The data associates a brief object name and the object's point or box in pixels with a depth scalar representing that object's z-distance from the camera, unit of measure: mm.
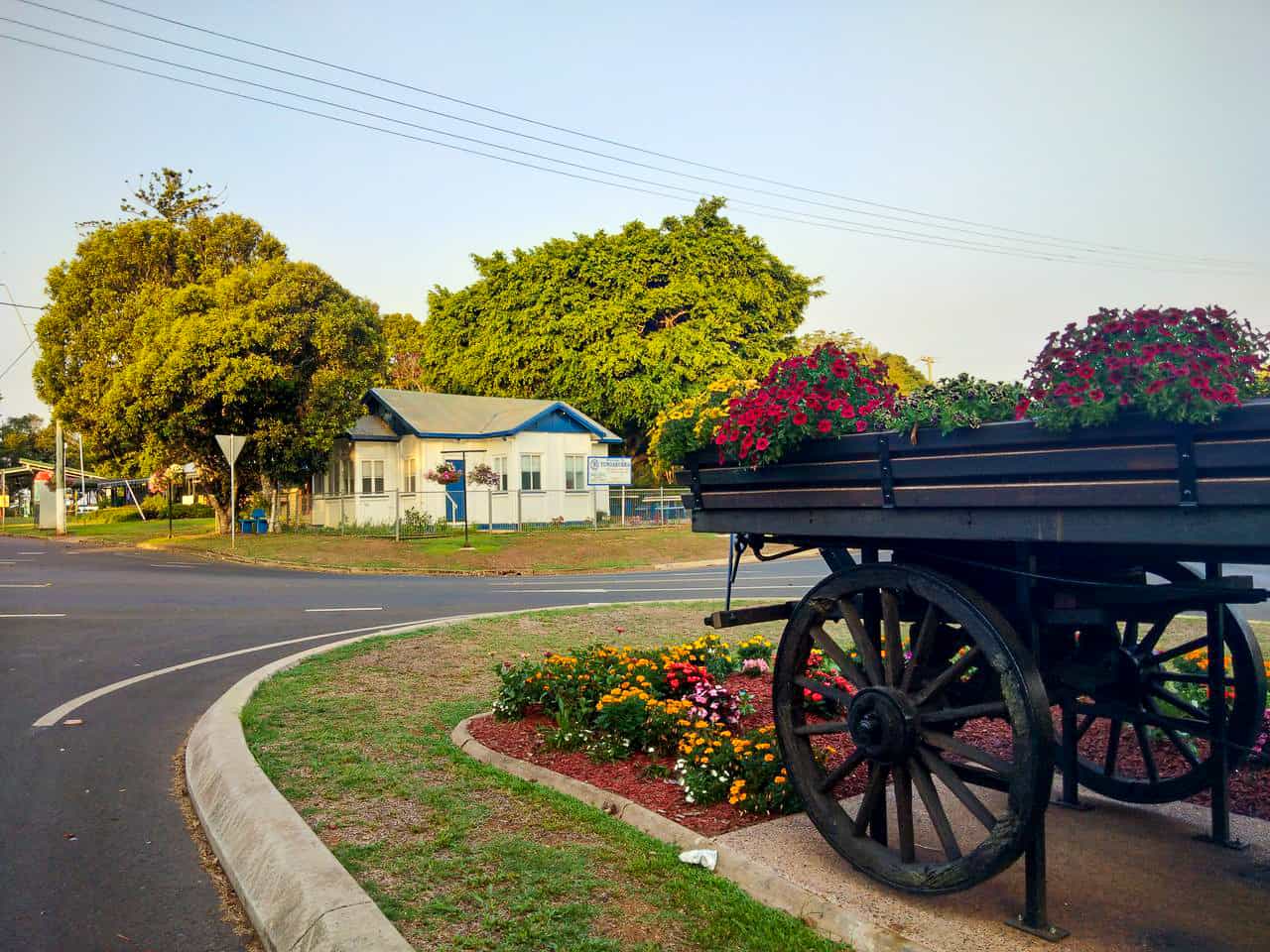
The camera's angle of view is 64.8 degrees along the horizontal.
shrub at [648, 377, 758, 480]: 4520
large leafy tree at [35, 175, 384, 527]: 31062
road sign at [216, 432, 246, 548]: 26172
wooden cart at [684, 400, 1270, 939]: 3041
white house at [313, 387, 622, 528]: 33469
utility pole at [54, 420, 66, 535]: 40272
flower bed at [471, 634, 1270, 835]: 4879
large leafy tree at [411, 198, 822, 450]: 42250
